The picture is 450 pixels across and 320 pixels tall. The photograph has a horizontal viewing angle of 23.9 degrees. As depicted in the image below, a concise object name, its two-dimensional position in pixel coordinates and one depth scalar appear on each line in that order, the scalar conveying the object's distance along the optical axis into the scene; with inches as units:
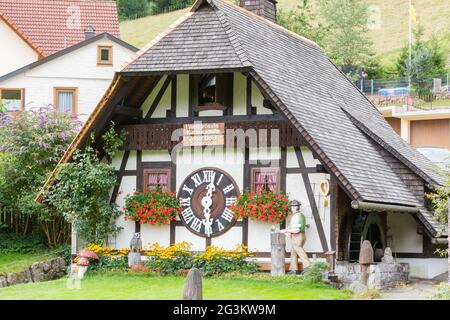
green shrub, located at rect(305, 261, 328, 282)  860.6
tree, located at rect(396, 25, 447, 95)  2121.1
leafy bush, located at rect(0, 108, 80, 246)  1096.2
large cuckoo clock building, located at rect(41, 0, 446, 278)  918.4
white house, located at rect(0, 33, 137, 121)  1523.1
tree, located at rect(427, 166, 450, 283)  915.5
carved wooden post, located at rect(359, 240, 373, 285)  855.7
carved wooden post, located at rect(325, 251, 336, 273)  882.1
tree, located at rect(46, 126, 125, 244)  971.3
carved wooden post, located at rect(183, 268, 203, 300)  573.3
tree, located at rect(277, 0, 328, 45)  1876.2
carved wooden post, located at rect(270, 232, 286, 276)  896.9
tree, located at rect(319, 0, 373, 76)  2532.0
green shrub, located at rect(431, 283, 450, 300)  683.3
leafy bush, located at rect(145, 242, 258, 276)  920.3
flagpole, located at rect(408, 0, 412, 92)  2096.8
